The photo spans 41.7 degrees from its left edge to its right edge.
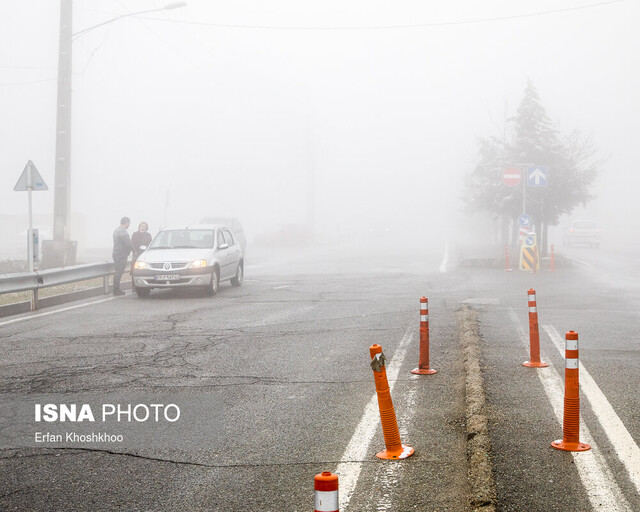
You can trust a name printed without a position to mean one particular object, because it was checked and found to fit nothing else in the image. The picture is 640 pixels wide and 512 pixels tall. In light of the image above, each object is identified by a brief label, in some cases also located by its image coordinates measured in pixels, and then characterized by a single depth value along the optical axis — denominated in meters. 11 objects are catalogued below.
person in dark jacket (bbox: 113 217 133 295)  17.88
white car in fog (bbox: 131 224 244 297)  17.09
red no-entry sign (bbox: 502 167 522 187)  31.00
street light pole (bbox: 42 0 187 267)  21.53
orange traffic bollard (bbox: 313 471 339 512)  3.04
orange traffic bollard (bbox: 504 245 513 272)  26.92
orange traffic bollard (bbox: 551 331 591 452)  5.54
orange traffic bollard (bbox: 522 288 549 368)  8.59
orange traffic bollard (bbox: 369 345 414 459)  5.30
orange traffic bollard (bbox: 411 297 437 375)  8.33
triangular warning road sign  17.33
